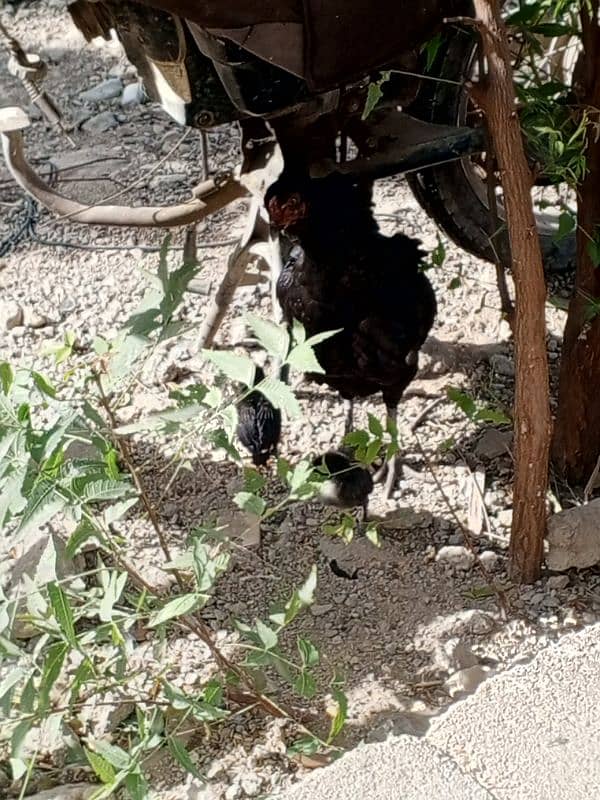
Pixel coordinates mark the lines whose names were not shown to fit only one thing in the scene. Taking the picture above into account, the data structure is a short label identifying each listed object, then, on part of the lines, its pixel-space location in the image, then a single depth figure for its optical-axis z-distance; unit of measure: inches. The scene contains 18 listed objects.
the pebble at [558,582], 83.6
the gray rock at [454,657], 79.0
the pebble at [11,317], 118.8
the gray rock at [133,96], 158.1
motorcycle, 62.8
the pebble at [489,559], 86.9
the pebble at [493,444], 96.7
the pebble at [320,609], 84.3
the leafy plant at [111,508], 52.2
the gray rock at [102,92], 160.7
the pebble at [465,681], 76.4
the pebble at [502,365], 105.7
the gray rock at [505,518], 90.6
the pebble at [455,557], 87.4
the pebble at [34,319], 118.6
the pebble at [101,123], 154.1
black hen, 80.0
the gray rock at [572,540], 82.8
